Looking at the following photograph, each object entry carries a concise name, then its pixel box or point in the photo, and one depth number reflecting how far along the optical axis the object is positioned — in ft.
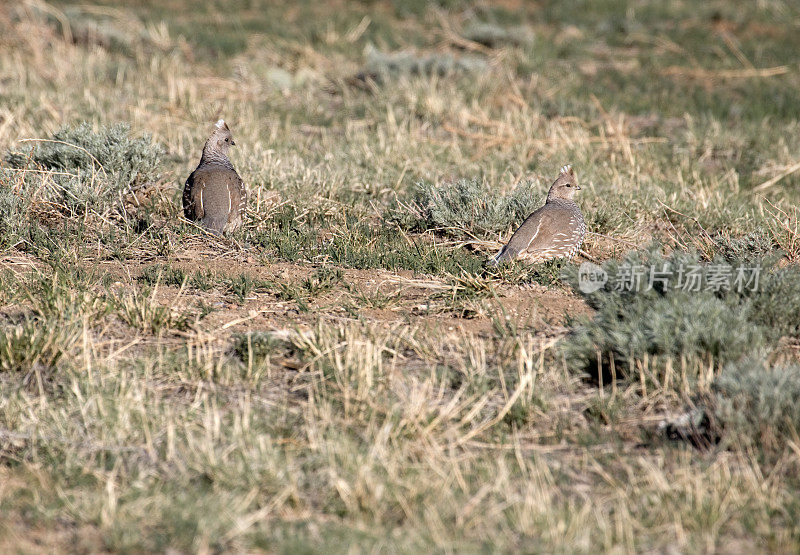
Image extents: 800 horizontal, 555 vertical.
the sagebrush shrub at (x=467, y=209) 51.06
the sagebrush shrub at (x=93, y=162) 50.98
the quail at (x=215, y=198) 48.88
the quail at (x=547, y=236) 45.34
